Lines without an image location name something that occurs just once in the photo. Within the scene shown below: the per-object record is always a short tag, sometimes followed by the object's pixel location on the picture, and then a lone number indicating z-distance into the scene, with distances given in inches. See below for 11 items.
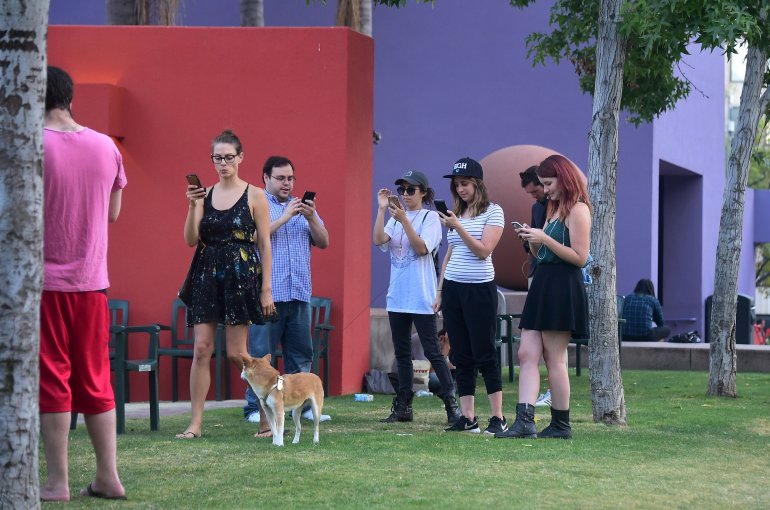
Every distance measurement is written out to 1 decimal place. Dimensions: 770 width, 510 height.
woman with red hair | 608.7
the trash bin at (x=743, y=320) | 1535.4
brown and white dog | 579.2
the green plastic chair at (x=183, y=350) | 896.9
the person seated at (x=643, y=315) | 1440.7
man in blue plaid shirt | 714.2
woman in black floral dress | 613.9
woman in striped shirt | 650.2
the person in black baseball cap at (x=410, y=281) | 708.7
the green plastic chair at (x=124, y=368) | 657.0
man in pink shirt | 413.4
